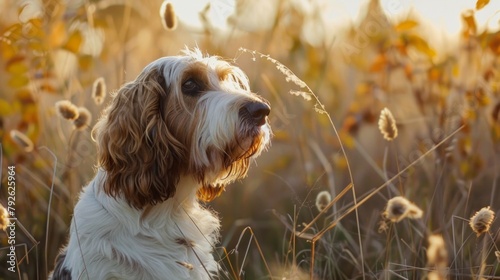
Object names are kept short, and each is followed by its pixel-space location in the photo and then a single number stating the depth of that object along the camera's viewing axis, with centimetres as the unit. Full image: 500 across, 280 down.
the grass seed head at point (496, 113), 534
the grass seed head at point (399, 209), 345
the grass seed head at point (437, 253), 268
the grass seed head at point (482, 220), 356
